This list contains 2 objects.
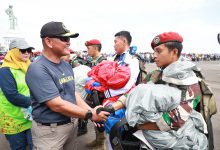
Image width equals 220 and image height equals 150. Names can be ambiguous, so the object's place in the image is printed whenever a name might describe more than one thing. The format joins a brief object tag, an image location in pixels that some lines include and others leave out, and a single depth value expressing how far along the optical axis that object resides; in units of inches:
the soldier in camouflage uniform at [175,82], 70.6
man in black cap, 79.7
